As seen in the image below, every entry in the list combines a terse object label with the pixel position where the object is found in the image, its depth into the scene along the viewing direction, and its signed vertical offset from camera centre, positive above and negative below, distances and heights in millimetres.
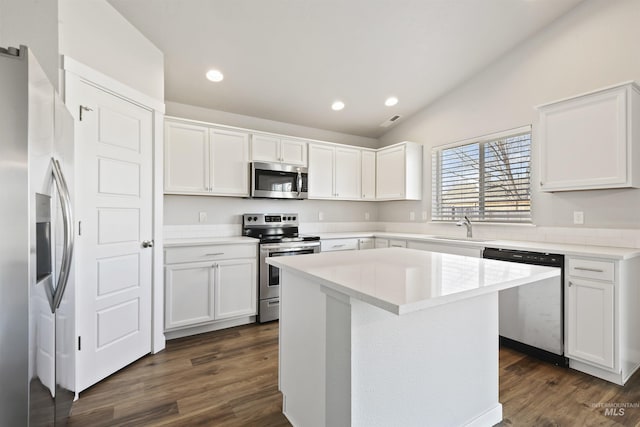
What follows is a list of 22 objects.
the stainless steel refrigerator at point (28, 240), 1003 -101
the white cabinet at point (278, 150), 3675 +787
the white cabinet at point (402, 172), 4250 +589
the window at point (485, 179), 3273 +416
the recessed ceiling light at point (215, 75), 3112 +1404
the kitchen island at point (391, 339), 1212 -594
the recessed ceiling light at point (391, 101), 4004 +1477
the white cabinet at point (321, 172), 4137 +565
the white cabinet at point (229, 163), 3422 +572
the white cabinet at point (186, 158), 3184 +580
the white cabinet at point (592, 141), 2295 +587
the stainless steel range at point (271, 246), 3352 -374
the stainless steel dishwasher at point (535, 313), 2428 -832
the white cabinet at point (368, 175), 4625 +582
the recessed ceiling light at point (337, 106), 3958 +1398
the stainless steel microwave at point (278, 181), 3640 +399
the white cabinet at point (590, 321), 2172 -785
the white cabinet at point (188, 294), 2871 -776
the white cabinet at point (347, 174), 4371 +570
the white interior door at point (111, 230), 2074 -132
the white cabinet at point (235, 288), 3111 -781
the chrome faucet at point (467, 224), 3604 -121
